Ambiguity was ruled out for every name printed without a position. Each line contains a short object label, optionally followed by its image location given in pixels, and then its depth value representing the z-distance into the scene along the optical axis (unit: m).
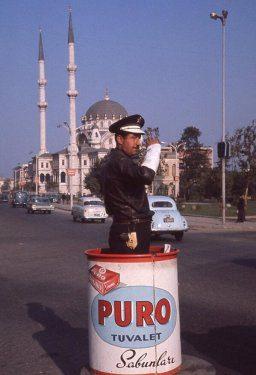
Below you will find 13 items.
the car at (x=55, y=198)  92.90
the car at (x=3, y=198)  120.38
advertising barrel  4.33
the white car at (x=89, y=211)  35.72
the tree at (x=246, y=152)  50.28
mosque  131.00
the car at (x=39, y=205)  51.95
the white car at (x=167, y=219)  20.38
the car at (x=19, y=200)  78.25
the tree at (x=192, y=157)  112.61
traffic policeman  4.62
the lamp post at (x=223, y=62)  28.50
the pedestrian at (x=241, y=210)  30.53
